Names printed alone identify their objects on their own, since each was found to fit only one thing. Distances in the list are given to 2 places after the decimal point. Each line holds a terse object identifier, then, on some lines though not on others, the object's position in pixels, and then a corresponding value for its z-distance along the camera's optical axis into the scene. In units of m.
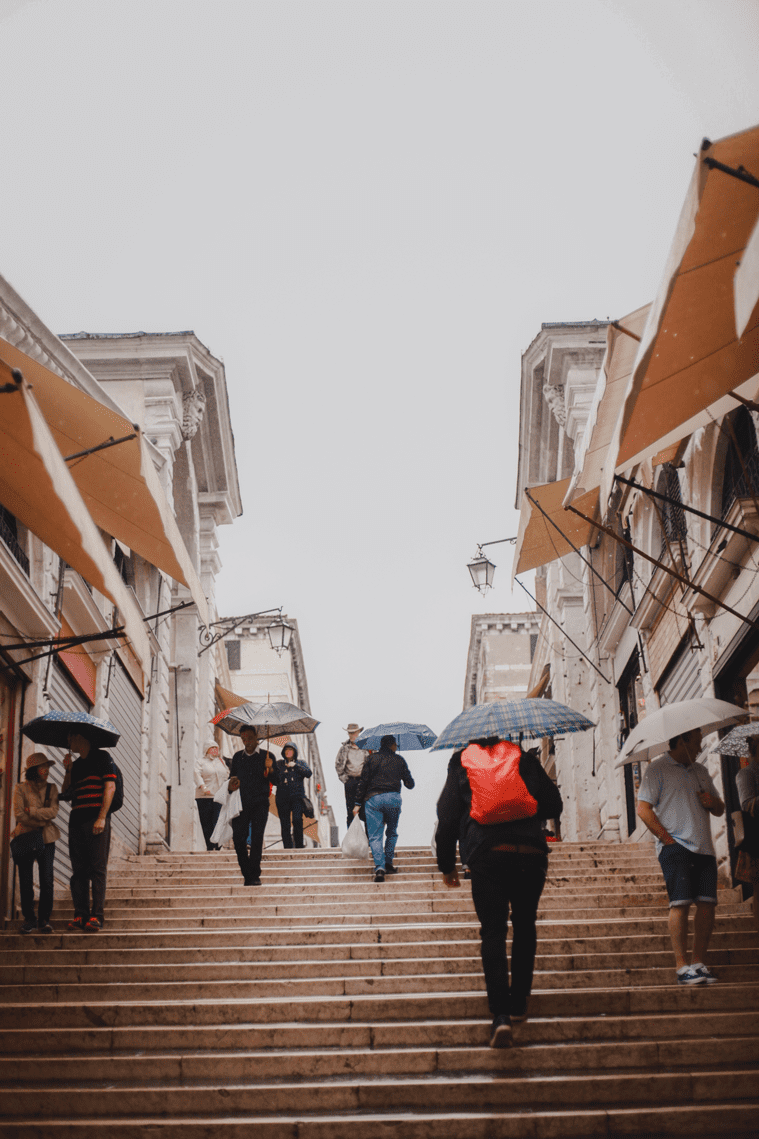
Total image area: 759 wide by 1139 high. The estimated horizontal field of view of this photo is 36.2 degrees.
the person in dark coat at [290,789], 16.27
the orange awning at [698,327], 5.51
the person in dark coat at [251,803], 11.39
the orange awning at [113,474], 8.16
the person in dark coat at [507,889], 6.05
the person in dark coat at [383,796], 11.89
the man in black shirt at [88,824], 9.27
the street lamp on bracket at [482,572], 20.19
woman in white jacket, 18.06
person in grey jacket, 15.20
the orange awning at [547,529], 12.74
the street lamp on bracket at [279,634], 21.34
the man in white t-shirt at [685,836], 7.02
